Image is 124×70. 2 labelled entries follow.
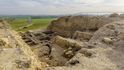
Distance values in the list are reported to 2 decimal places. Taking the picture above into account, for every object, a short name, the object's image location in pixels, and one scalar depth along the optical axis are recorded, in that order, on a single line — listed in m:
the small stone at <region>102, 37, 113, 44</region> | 4.99
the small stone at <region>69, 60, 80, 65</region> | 3.65
